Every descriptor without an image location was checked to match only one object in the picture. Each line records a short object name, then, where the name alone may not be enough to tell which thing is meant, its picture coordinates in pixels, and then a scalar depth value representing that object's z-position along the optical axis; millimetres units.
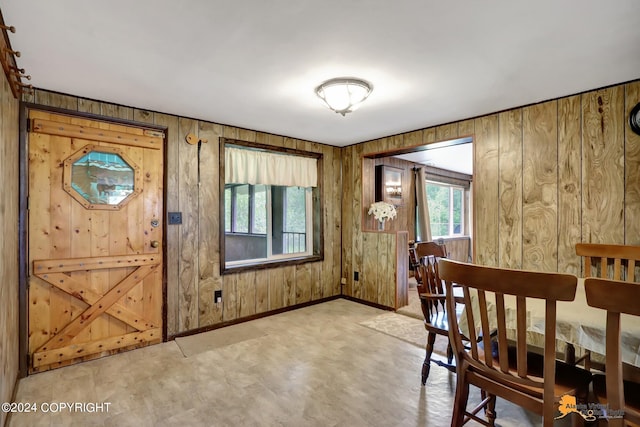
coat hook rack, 1657
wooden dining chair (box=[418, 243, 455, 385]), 2307
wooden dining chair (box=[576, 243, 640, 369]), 2183
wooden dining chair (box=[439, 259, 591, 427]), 1163
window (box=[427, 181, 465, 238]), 7152
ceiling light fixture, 2387
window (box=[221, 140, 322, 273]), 3869
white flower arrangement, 4496
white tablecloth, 1332
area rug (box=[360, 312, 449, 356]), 3117
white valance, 3744
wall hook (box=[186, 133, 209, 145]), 3355
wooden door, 2580
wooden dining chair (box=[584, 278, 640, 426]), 966
